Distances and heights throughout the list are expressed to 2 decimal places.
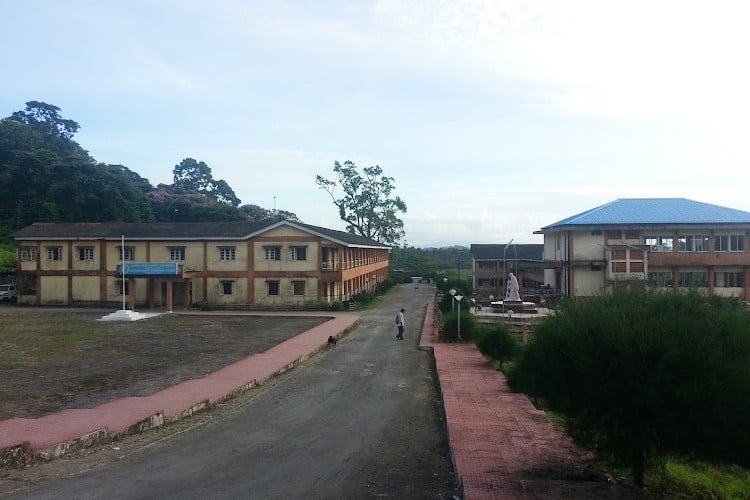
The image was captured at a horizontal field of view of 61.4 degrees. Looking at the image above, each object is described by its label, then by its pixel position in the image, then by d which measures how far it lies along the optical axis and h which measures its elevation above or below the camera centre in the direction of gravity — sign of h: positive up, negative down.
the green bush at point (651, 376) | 6.77 -1.27
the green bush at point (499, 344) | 19.14 -2.46
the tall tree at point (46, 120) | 78.88 +18.79
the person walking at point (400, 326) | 27.02 -2.63
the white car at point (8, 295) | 44.32 -1.85
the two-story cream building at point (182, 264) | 39.88 +0.18
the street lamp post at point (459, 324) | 25.38 -2.42
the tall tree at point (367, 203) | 68.00 +6.77
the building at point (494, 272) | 48.98 -0.69
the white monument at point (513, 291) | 32.16 -1.40
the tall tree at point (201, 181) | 88.75 +12.18
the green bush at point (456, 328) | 25.62 -2.59
